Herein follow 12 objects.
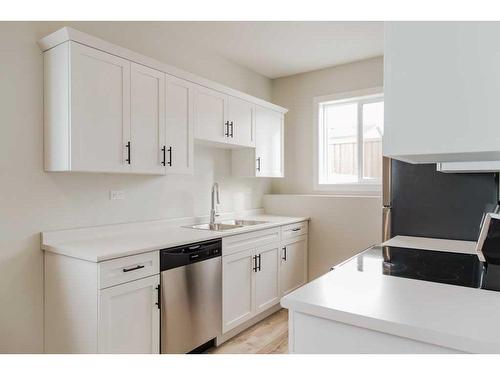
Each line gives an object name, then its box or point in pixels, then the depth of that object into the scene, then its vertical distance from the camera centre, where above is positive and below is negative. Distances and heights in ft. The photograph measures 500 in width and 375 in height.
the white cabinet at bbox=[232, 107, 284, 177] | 11.60 +1.24
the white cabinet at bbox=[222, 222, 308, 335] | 8.71 -2.58
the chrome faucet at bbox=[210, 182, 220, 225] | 10.56 -0.52
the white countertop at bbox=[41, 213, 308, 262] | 6.21 -1.21
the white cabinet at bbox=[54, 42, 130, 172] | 6.44 +1.57
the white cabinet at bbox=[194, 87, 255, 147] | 9.28 +2.05
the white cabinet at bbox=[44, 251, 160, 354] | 5.89 -2.27
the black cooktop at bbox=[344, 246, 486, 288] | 4.42 -1.20
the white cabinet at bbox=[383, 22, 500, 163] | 2.94 +0.92
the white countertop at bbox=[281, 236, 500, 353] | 2.86 -1.24
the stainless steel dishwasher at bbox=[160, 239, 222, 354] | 7.00 -2.50
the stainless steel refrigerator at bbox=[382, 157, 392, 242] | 7.91 -0.36
